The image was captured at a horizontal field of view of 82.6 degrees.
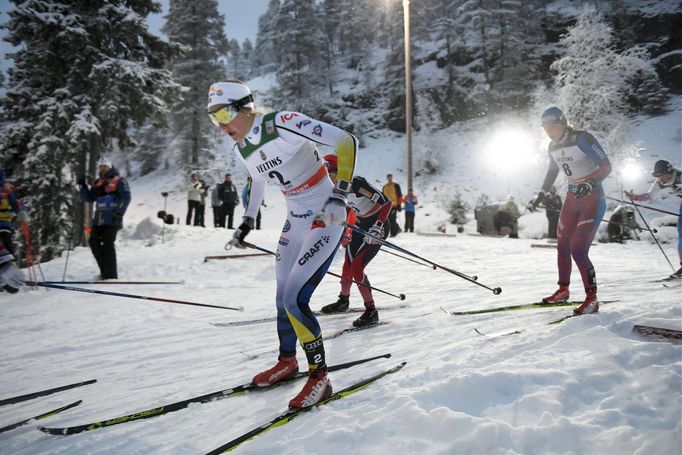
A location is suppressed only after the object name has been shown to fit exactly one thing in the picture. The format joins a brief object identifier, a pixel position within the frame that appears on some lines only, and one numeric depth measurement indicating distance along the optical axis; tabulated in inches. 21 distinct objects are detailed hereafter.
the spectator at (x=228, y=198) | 626.8
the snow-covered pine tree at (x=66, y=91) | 503.8
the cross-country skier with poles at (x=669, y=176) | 269.6
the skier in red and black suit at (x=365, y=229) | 202.2
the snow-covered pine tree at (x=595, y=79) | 807.1
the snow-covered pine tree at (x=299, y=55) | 1523.1
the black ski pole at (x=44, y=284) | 150.6
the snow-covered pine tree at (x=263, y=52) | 2624.5
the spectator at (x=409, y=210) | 681.0
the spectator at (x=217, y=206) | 646.0
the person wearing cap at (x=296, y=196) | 115.4
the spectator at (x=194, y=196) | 631.8
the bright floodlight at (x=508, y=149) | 1182.0
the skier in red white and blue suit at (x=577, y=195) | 189.2
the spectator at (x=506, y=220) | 671.1
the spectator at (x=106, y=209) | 313.3
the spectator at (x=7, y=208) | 288.8
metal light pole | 707.4
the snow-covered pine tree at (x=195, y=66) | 1206.9
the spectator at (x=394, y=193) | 579.4
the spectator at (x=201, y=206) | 662.0
